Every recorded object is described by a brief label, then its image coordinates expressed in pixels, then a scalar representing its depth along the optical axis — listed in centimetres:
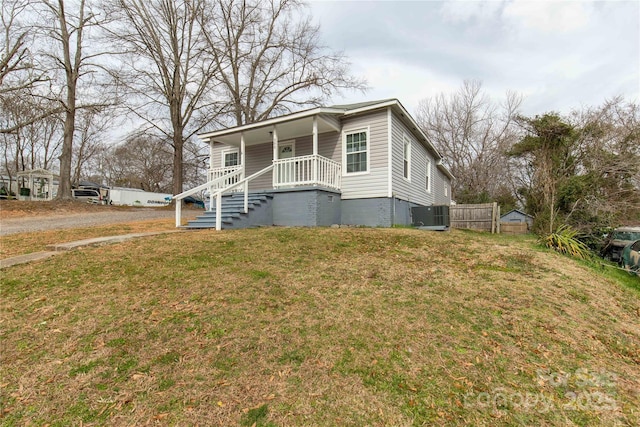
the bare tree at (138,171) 3416
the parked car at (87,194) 2562
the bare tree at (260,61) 2088
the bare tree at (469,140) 2567
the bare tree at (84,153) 3207
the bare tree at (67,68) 1556
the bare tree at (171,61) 1786
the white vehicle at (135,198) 2608
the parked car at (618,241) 783
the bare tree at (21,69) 1423
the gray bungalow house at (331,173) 887
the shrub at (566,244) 721
